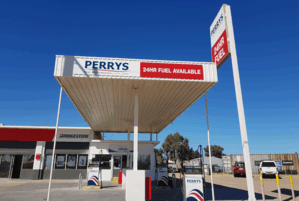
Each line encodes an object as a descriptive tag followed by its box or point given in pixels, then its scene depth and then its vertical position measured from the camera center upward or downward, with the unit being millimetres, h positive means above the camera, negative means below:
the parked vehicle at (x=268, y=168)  20922 -1144
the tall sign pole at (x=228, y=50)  5309 +3269
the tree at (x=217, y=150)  68875 +2102
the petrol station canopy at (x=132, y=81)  7633 +2859
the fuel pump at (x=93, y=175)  12414 -1061
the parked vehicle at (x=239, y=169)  25003 -1483
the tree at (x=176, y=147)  55438 +2527
